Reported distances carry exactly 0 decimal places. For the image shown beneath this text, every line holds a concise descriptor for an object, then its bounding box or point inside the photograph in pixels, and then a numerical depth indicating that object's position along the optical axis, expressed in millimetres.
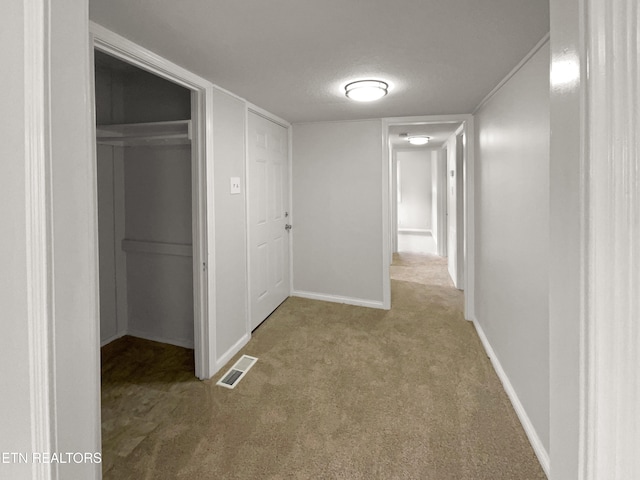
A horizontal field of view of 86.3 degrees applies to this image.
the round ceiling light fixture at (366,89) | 2459
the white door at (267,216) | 3281
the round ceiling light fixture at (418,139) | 5320
